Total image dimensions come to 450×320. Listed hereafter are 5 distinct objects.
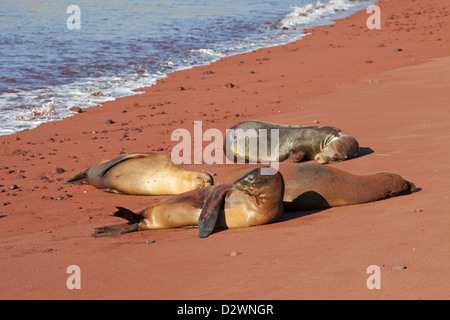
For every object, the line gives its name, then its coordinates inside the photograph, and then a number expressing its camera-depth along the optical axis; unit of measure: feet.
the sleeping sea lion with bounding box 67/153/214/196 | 46.75
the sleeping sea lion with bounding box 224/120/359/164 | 55.52
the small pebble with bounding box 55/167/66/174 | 54.19
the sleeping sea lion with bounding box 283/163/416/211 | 38.45
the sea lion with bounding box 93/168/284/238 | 35.24
